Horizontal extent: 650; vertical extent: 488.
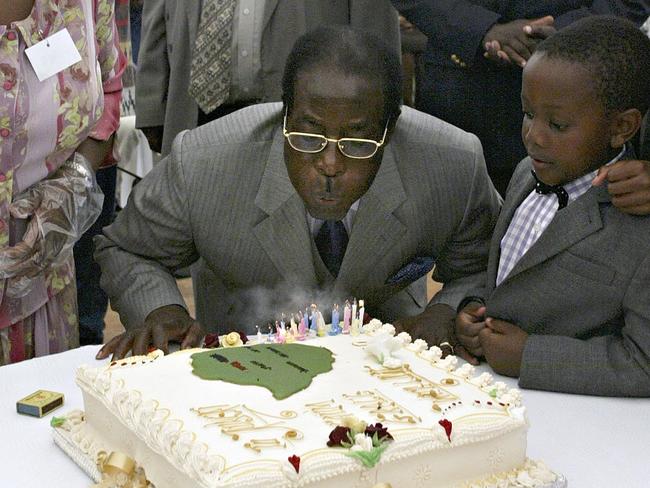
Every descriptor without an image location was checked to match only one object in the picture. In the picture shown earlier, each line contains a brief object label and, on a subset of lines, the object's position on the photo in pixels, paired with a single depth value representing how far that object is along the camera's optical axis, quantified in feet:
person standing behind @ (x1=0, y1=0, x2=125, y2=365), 7.37
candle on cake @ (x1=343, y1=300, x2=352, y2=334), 6.84
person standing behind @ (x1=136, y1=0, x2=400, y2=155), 9.33
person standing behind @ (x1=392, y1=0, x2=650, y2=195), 8.44
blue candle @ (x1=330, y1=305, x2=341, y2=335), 6.84
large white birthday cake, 5.59
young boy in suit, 6.66
